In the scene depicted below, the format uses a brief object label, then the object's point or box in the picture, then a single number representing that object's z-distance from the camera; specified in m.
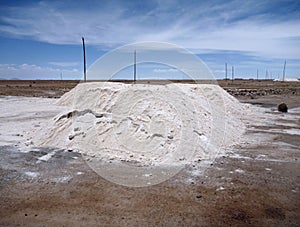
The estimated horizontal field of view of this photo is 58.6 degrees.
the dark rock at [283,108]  16.00
